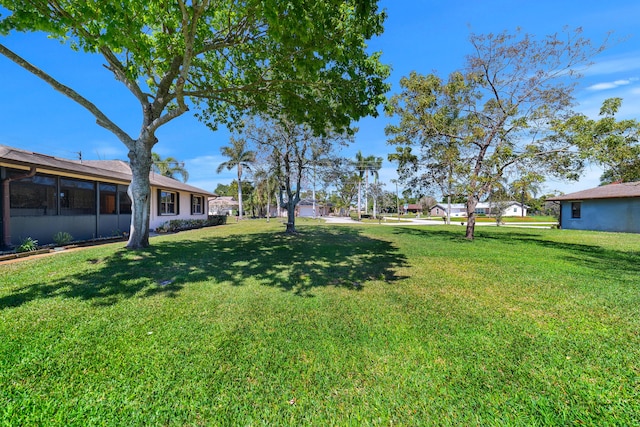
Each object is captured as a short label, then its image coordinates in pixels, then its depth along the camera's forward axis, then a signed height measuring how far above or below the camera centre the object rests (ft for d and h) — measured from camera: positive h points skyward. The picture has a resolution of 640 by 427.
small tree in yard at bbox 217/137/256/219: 110.11 +22.19
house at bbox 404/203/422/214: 279.53 +2.96
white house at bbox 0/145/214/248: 26.43 +1.20
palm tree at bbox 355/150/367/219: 142.20 +25.47
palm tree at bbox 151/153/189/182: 108.64 +17.54
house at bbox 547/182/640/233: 57.47 +0.64
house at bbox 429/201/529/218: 187.19 +0.72
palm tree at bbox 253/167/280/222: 48.27 +6.72
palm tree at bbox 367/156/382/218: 148.87 +25.78
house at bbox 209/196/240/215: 166.11 +2.26
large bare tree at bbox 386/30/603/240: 35.06 +13.70
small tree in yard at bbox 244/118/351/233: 43.78 +10.71
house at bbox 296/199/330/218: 173.06 +0.98
